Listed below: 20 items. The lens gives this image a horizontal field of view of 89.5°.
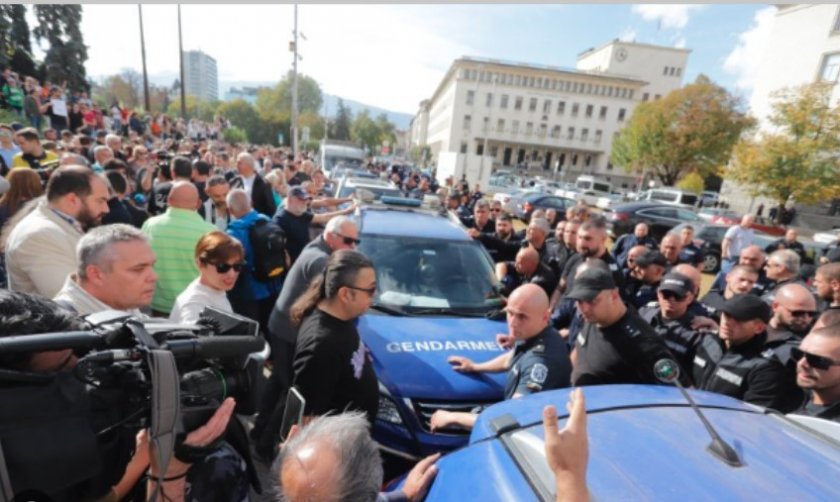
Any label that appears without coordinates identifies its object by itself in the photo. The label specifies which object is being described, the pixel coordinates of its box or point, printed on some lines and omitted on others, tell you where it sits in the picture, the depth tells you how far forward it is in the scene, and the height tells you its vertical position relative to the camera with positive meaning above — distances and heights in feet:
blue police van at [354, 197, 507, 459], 8.18 -4.04
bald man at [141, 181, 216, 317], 10.45 -2.80
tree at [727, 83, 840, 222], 60.39 +5.71
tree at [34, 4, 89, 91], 74.33 +13.69
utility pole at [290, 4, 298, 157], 57.16 +4.65
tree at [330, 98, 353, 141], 279.67 +14.02
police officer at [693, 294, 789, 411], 7.75 -3.26
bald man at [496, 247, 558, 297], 14.67 -3.75
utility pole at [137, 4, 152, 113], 79.52 +9.46
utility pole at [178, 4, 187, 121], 85.30 +14.36
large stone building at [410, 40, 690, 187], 223.10 +27.58
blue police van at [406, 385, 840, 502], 3.79 -2.69
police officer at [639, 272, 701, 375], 9.85 -3.30
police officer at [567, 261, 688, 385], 7.38 -2.88
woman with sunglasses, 8.38 -2.79
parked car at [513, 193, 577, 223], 57.98 -4.64
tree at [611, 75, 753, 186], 112.98 +13.64
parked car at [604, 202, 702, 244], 49.75 -4.53
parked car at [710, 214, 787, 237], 44.53 -3.82
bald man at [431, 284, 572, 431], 7.20 -3.29
